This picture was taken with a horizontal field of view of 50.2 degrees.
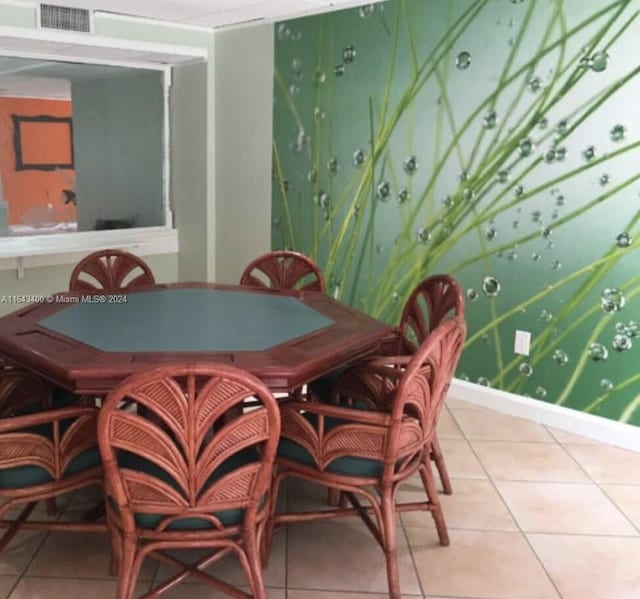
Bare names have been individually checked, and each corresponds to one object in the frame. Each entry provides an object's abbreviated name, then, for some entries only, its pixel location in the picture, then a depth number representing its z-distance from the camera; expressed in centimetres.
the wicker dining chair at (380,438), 204
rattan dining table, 206
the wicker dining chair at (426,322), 271
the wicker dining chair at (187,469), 171
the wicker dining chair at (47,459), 194
